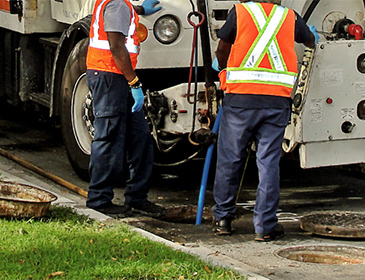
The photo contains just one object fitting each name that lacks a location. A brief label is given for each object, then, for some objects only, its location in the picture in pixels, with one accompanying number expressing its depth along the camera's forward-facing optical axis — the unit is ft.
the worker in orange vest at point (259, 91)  34.99
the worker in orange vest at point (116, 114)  37.11
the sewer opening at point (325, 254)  33.50
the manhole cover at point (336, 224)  36.24
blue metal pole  38.65
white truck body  38.73
